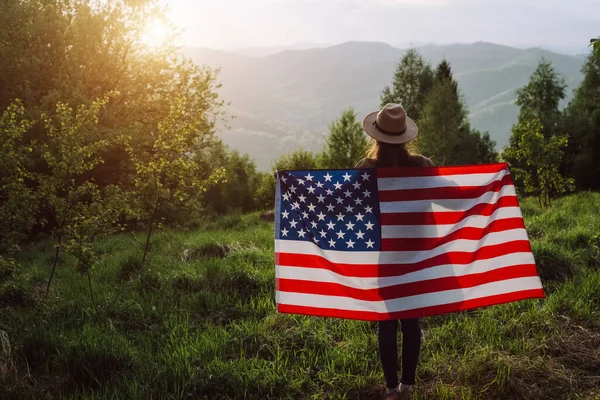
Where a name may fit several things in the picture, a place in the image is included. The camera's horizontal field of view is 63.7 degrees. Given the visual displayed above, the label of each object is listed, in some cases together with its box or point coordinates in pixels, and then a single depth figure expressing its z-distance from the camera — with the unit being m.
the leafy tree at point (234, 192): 39.84
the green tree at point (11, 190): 6.41
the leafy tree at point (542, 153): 15.95
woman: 4.24
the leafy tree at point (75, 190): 6.76
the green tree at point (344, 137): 53.44
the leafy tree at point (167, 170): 8.56
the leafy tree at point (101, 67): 20.42
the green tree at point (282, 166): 40.41
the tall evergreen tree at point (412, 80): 65.31
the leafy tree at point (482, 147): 59.13
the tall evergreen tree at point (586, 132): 44.72
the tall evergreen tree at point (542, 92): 57.97
